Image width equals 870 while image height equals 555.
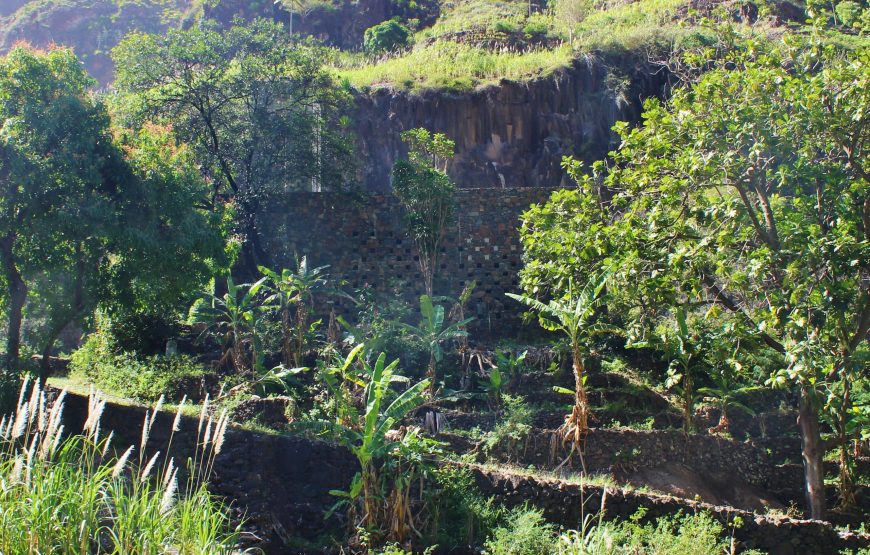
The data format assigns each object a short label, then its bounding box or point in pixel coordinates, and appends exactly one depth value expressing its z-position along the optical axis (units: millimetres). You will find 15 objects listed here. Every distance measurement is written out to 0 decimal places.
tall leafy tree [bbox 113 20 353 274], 18578
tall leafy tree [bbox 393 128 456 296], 18078
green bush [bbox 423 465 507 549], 11109
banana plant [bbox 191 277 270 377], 15609
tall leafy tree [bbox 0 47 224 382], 13758
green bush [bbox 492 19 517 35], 29438
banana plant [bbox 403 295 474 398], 15445
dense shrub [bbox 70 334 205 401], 14453
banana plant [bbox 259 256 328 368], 15828
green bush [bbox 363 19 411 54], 30453
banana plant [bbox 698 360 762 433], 14500
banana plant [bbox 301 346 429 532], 11031
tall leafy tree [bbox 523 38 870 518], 10945
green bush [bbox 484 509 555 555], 10289
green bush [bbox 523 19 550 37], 29633
